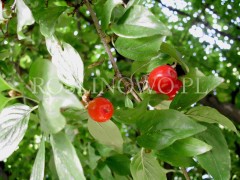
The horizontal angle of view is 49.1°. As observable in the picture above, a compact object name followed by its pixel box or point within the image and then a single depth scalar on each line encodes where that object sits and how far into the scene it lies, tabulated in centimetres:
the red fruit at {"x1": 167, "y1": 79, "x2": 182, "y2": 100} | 15
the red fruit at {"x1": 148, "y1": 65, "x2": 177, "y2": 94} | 14
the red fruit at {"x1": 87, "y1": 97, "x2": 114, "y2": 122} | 12
